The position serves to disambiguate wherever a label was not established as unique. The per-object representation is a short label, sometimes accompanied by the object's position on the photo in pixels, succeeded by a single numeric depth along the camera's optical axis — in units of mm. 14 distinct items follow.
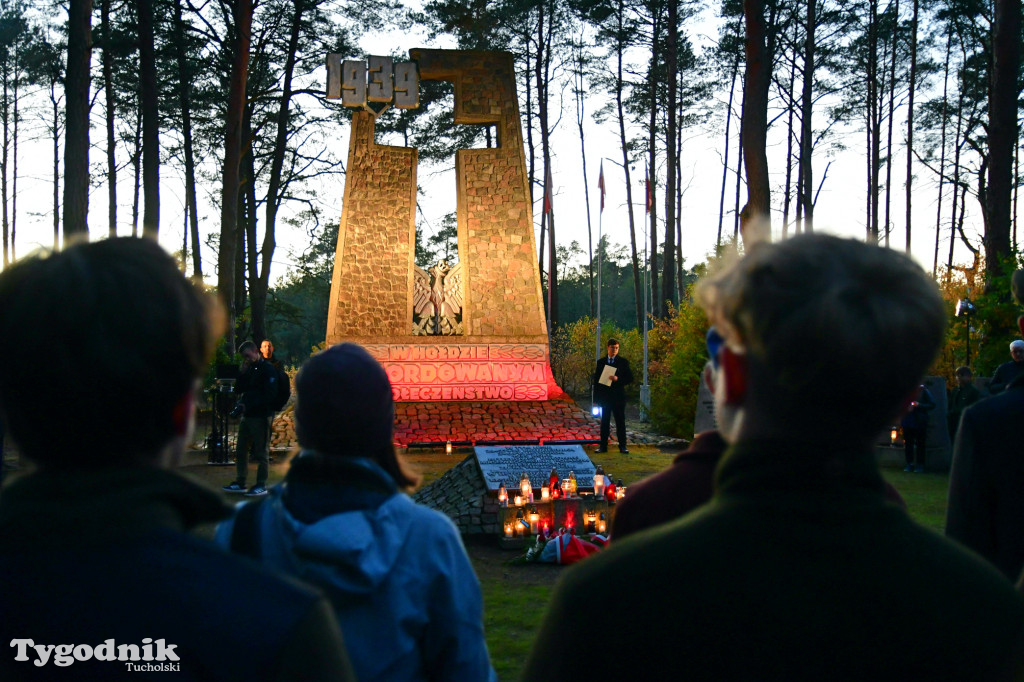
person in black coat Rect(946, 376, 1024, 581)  2342
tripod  11917
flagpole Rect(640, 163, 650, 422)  21038
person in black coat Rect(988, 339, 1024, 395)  7535
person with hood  1880
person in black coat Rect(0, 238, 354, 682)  1011
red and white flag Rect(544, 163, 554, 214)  30172
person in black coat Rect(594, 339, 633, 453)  12859
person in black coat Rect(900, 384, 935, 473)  11453
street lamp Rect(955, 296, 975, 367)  12164
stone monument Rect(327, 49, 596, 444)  18203
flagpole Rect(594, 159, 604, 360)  23703
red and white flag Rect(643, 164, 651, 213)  24066
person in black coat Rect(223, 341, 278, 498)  9156
